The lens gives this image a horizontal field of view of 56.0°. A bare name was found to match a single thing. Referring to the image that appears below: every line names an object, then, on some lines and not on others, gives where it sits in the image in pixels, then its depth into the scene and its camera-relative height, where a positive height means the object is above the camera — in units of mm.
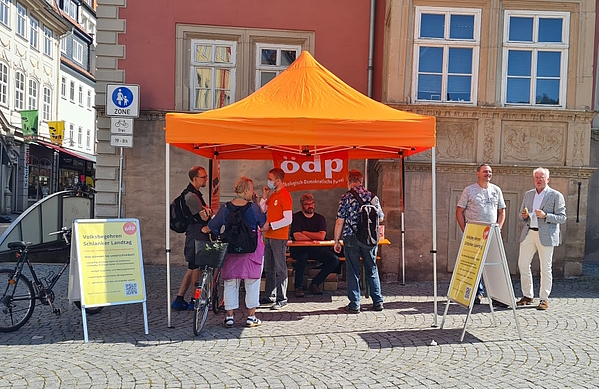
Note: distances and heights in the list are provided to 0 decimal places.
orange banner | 9094 +178
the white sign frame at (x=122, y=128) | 9188 +756
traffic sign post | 9172 +1063
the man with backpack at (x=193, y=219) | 6879 -509
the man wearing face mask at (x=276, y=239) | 7129 -785
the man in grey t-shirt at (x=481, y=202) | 7426 -217
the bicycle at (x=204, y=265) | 5898 -932
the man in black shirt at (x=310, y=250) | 8266 -1026
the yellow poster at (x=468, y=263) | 5980 -858
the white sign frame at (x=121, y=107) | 9266 +1132
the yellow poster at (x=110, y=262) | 5832 -928
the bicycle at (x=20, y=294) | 6051 -1336
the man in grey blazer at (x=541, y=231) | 7312 -570
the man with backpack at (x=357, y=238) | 7031 -697
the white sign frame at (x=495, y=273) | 5922 -962
